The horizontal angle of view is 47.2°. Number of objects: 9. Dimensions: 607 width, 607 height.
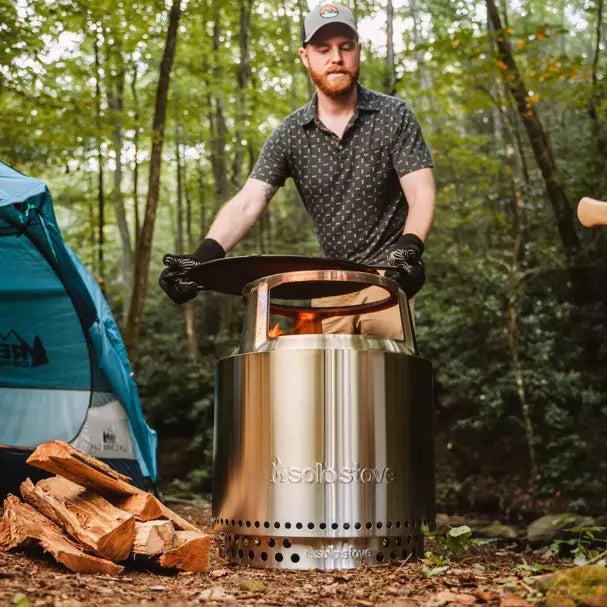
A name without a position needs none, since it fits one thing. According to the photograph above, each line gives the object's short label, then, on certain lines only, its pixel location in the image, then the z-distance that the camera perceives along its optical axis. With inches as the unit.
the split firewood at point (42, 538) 79.4
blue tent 166.2
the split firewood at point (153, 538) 84.1
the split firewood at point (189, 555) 84.4
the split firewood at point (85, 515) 81.0
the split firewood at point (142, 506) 89.2
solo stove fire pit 80.5
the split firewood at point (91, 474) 87.7
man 106.6
